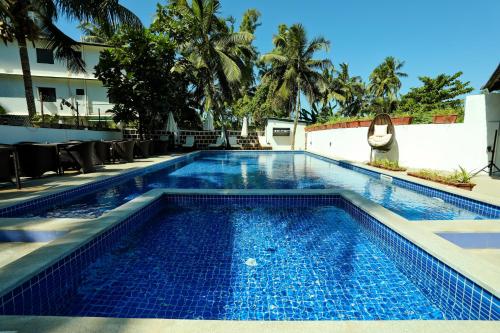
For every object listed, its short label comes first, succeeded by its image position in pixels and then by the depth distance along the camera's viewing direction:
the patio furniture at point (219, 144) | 19.73
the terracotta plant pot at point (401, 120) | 9.07
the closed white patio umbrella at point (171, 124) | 15.64
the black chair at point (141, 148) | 11.73
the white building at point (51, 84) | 18.91
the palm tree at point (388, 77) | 33.03
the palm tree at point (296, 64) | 20.42
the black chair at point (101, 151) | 8.64
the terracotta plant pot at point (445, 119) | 7.81
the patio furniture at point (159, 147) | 13.82
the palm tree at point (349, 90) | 31.97
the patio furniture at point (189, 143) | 18.38
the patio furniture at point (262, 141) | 22.06
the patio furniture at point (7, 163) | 5.14
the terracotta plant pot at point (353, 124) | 11.88
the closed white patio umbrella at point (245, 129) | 20.59
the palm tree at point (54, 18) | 7.98
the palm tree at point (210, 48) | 16.67
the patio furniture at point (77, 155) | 7.17
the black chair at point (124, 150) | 9.91
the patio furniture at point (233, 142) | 20.82
